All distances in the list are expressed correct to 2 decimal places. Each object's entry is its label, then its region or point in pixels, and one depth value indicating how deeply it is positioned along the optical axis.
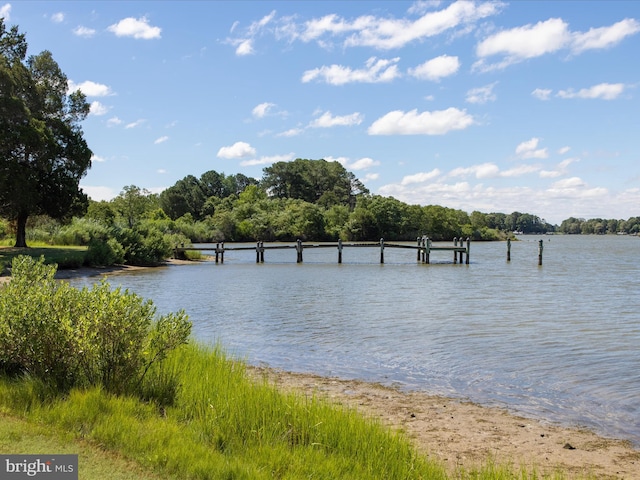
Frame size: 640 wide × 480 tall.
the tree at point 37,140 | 35.22
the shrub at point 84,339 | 6.93
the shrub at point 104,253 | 37.63
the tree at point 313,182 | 149.19
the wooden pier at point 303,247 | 51.12
